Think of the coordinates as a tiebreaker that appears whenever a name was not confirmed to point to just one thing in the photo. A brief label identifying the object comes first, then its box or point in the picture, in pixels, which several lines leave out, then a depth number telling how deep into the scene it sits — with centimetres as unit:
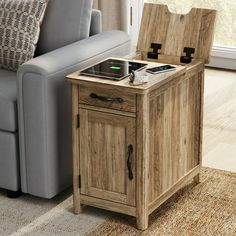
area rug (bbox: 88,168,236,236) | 331
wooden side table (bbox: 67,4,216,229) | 320
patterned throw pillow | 379
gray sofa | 336
